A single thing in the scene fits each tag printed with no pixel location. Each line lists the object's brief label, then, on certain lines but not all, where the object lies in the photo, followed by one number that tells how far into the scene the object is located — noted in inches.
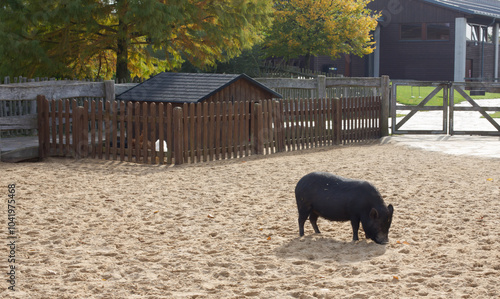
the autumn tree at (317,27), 1187.3
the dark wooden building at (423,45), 1615.4
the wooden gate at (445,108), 661.3
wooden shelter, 507.8
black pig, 243.0
